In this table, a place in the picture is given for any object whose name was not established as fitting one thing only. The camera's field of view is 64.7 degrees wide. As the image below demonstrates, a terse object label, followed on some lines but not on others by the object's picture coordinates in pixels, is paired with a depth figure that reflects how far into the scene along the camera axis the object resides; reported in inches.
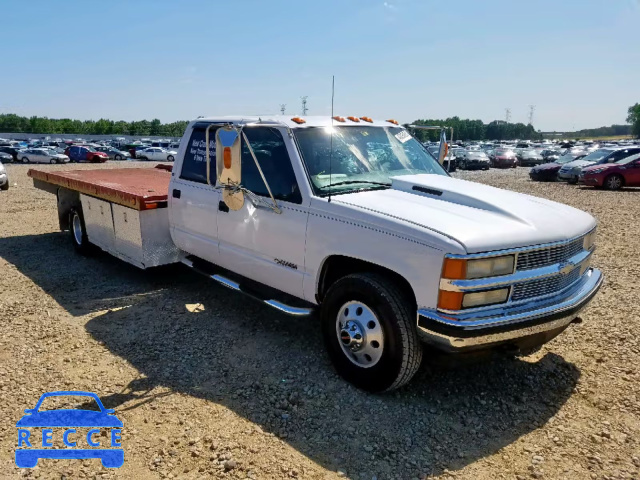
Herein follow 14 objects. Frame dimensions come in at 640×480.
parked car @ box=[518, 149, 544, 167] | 1411.2
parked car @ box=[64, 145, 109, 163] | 1574.8
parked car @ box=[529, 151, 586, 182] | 868.7
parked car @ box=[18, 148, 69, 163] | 1533.0
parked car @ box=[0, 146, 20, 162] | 1569.9
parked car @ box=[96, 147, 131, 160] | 1815.9
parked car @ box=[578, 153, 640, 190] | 707.6
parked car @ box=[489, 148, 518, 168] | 1330.0
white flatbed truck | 123.6
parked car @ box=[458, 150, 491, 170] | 1226.6
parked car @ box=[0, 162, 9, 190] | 596.5
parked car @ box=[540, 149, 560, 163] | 1446.9
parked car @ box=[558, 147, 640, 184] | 755.4
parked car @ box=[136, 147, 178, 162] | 1784.0
